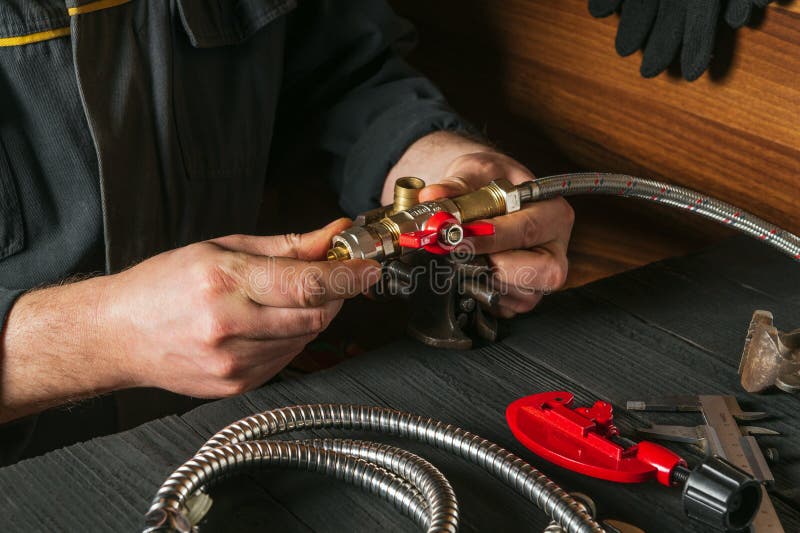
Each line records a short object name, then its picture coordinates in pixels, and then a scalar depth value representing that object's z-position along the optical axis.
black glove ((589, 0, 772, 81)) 1.07
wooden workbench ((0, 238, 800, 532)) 0.60
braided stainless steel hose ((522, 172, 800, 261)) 0.85
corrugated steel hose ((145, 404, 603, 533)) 0.57
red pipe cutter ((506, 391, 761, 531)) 0.59
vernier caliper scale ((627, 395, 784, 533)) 0.67
